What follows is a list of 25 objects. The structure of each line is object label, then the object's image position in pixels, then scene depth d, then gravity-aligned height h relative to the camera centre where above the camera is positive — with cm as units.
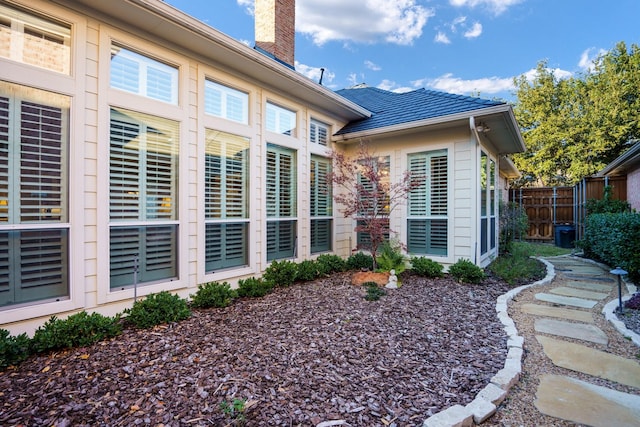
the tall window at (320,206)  609 +13
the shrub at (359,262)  609 -102
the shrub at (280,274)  471 -98
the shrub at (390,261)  523 -86
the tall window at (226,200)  431 +18
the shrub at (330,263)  554 -99
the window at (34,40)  278 +167
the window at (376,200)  516 +22
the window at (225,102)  434 +167
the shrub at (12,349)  232 -110
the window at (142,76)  344 +166
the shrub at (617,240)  454 -51
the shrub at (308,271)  505 -101
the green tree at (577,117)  1390 +481
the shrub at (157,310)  309 -106
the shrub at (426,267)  540 -100
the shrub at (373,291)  420 -119
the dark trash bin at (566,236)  1045 -81
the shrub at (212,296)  373 -107
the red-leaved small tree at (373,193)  516 +36
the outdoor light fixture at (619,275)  348 -75
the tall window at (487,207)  618 +12
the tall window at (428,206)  575 +12
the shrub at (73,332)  254 -108
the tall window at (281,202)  521 +18
